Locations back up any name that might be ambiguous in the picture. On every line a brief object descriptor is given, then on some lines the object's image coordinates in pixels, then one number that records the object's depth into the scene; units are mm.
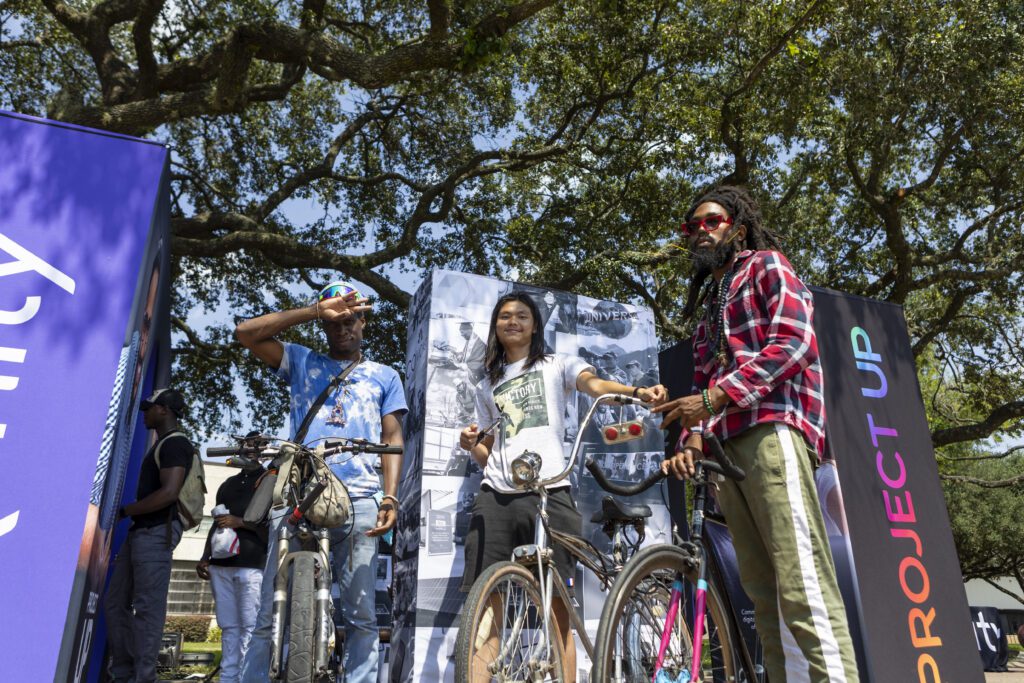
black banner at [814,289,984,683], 4223
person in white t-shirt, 3471
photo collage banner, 4414
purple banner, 2893
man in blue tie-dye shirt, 3336
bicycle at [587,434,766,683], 2438
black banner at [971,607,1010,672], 11375
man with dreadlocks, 2344
